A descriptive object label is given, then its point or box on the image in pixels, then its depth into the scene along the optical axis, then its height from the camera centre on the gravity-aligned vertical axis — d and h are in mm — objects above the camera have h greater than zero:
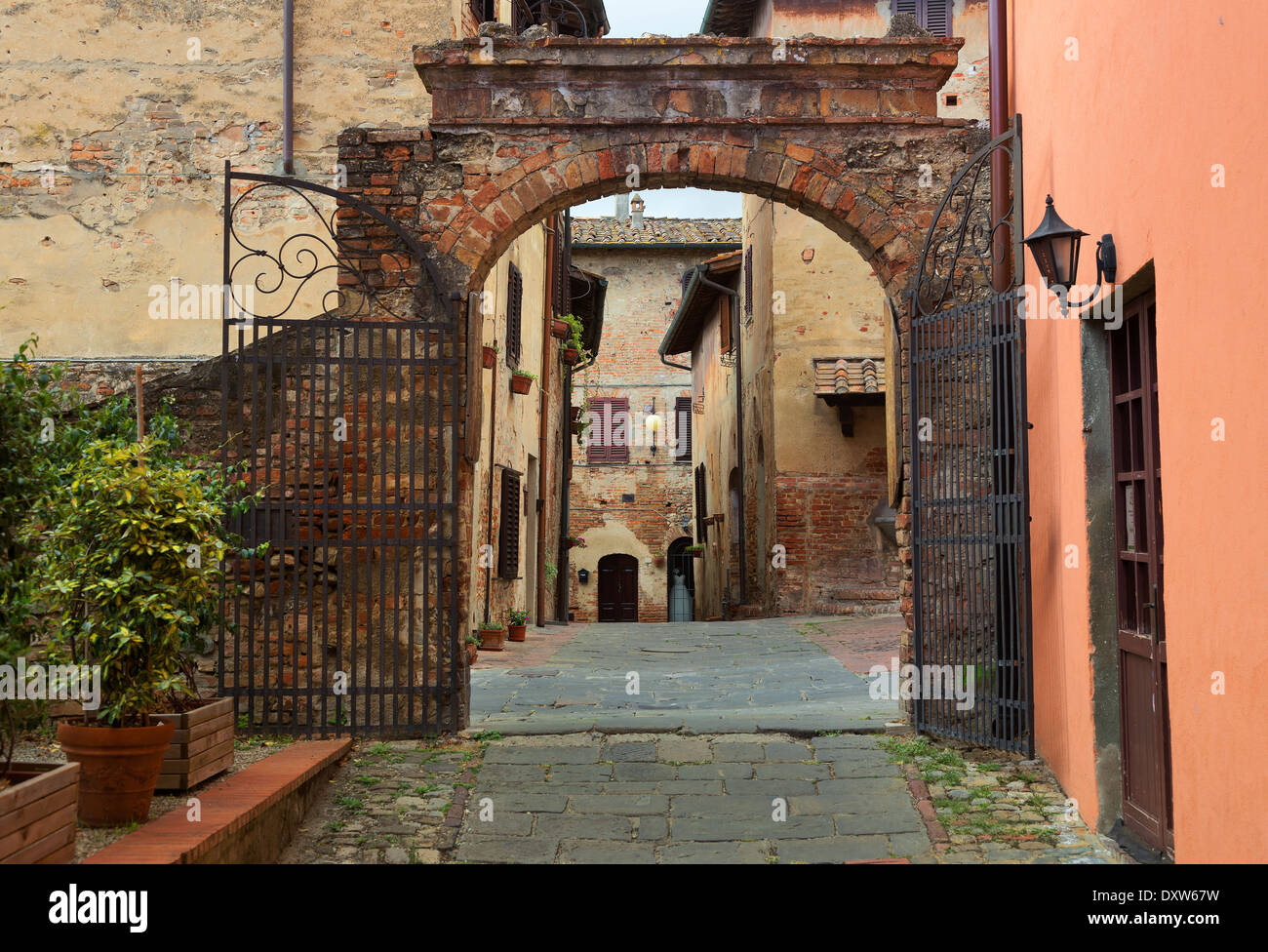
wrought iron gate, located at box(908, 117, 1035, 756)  6238 +292
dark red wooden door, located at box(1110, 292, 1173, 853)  4320 -263
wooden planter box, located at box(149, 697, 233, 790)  4871 -997
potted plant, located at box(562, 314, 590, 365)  17891 +2951
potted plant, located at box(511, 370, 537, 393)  13547 +1732
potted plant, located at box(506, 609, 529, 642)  12961 -1195
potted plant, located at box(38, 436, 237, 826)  4371 -283
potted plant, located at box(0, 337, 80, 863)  3422 -241
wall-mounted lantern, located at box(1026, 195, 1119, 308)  4910 +1201
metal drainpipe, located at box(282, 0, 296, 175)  12000 +4690
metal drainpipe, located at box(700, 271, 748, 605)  18156 +1866
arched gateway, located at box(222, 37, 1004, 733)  7082 +2382
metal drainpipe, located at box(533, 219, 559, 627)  16391 +848
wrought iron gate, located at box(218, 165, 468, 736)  6586 +125
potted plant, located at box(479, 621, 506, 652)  11688 -1187
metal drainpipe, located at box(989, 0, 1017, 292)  6773 +2204
